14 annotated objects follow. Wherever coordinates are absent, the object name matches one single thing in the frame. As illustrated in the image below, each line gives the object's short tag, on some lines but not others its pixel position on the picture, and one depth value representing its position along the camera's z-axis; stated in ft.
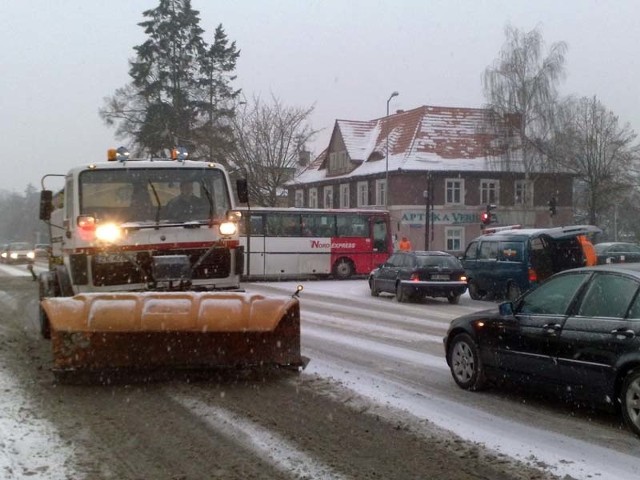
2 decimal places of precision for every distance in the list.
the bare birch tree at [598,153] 177.68
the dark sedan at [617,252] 94.43
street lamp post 159.06
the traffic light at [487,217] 110.11
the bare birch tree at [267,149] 154.20
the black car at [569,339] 22.00
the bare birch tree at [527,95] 165.89
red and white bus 107.34
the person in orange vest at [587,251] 65.72
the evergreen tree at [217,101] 152.56
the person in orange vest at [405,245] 109.30
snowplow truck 27.73
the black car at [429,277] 70.85
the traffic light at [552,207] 116.04
